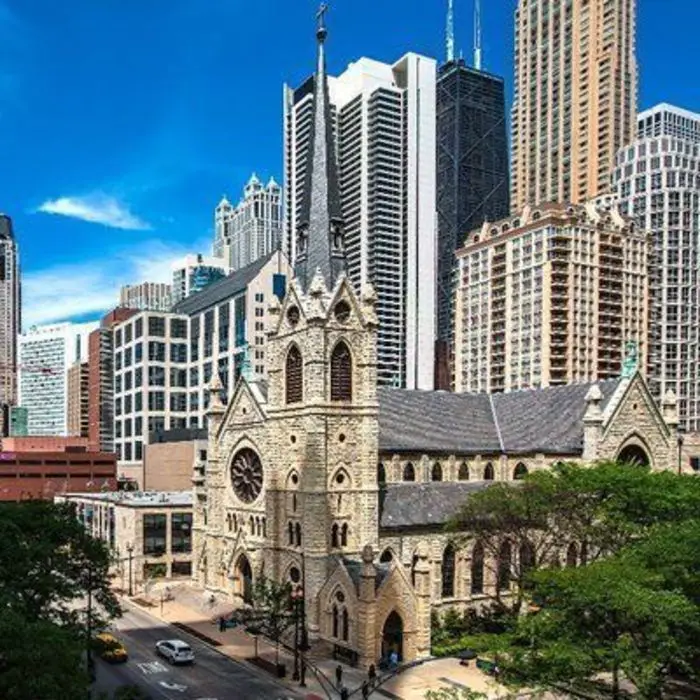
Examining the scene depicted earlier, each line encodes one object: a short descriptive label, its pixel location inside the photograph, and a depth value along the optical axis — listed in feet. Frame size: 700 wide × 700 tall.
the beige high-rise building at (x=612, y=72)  652.07
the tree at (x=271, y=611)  176.96
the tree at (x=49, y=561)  122.83
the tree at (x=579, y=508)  167.73
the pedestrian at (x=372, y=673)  156.33
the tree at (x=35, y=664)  79.46
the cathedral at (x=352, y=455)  180.14
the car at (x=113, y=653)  175.94
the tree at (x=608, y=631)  114.83
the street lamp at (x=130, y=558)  254.47
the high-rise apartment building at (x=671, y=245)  544.62
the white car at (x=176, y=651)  175.22
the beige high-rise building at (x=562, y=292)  491.31
